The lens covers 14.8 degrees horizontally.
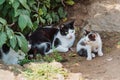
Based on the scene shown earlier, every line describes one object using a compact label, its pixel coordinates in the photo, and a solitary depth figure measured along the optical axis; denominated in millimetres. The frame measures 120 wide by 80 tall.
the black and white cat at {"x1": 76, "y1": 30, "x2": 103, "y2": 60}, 7185
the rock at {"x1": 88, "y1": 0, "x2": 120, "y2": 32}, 7790
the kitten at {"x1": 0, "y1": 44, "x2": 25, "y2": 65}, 7045
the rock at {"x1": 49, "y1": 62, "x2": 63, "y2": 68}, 6191
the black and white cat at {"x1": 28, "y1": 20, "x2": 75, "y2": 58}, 7651
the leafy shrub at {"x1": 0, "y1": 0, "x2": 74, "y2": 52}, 6007
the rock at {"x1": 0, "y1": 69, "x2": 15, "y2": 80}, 5641
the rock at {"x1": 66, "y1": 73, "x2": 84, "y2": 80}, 5946
